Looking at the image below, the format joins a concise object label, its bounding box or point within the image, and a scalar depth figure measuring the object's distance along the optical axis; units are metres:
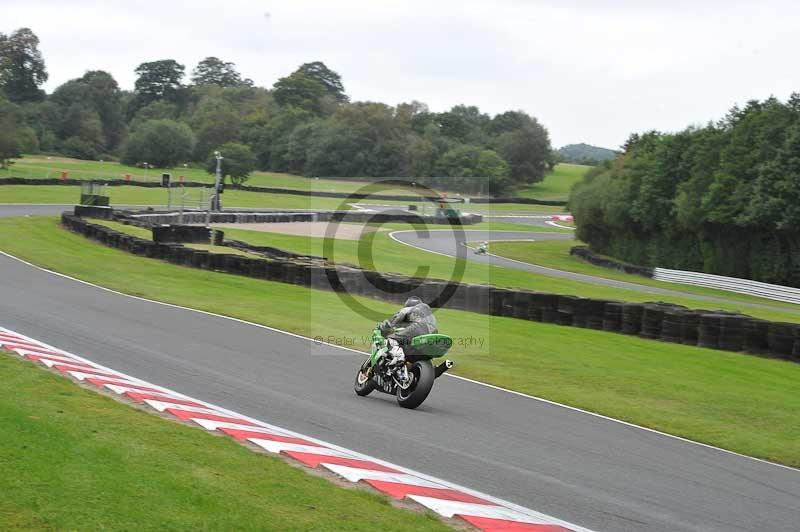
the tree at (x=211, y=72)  198.75
